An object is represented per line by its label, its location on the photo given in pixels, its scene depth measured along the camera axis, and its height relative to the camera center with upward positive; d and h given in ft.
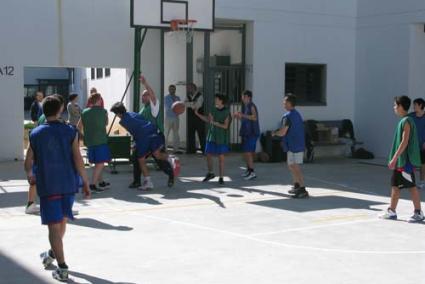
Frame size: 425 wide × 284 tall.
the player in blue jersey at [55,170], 20.24 -2.92
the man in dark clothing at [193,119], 56.95 -3.66
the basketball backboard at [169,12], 47.24 +4.94
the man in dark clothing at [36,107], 53.36 -2.51
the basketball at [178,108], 42.57 -1.96
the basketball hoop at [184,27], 48.44 +3.91
